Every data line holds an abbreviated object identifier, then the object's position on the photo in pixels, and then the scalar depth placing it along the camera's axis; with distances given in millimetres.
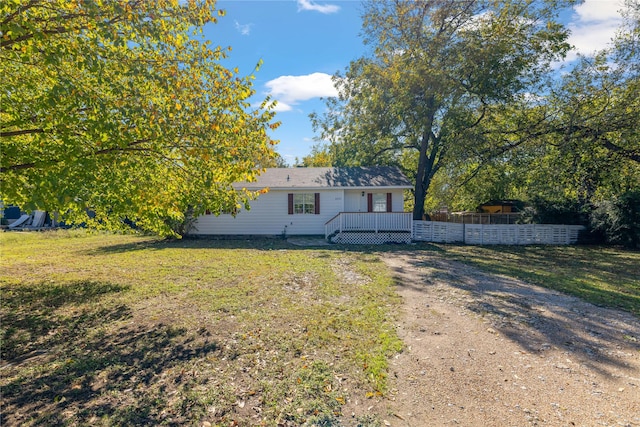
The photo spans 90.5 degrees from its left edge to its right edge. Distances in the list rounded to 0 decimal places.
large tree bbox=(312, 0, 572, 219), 14617
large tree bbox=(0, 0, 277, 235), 3975
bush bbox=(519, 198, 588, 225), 16219
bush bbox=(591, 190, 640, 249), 13859
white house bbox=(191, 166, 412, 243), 16703
